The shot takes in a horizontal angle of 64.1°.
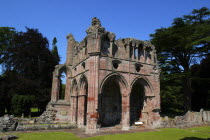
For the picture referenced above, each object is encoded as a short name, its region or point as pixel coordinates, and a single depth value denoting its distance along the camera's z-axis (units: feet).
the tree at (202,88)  90.63
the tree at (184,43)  69.10
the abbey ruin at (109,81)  46.97
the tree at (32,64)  73.77
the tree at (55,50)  85.81
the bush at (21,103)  68.28
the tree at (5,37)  90.22
